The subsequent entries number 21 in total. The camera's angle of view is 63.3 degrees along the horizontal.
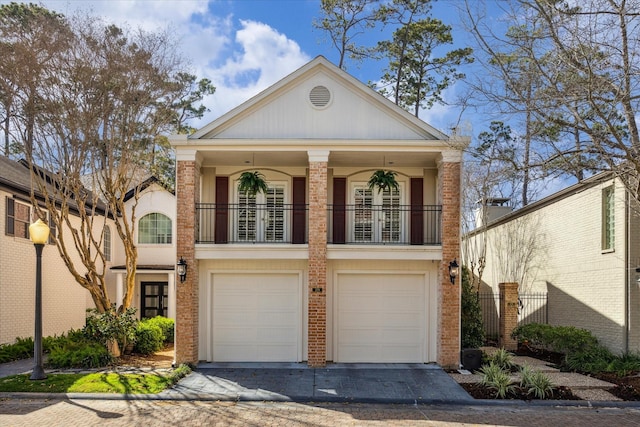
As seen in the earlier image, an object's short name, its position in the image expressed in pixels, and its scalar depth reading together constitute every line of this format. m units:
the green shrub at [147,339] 13.66
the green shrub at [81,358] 11.89
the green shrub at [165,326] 15.36
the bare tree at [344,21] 23.41
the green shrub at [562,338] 12.46
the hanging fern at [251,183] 12.60
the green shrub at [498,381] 9.60
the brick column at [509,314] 14.95
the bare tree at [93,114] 12.64
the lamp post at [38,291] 10.45
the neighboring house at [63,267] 13.91
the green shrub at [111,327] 12.56
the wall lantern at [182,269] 11.91
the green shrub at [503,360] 11.73
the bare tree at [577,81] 9.48
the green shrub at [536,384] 9.52
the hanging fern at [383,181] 12.68
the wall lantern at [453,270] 11.90
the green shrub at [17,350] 12.80
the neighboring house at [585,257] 11.70
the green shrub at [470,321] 12.62
